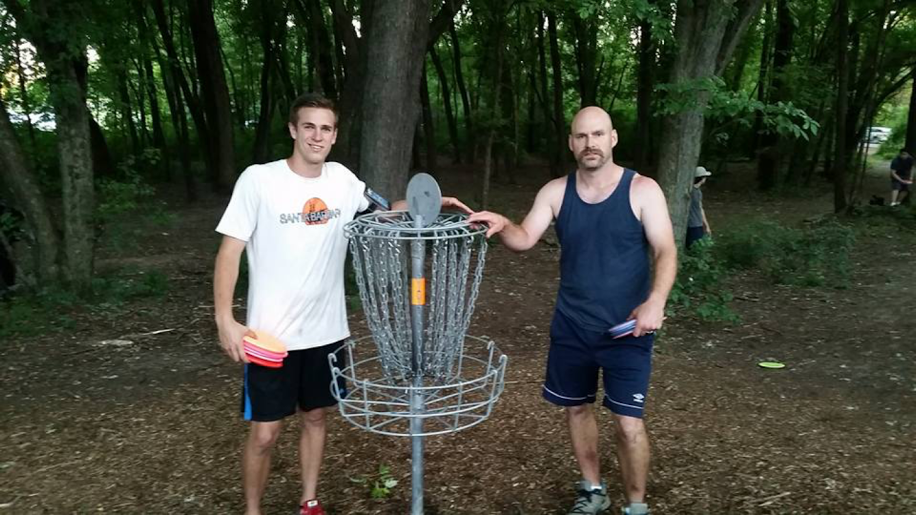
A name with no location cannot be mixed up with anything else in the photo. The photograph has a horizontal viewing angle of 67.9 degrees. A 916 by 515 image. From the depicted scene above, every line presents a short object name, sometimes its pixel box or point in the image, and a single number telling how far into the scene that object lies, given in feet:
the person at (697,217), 25.62
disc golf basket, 7.37
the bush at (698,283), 21.93
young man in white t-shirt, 8.77
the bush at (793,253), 26.71
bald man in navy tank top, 9.25
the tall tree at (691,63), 21.17
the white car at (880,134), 85.12
